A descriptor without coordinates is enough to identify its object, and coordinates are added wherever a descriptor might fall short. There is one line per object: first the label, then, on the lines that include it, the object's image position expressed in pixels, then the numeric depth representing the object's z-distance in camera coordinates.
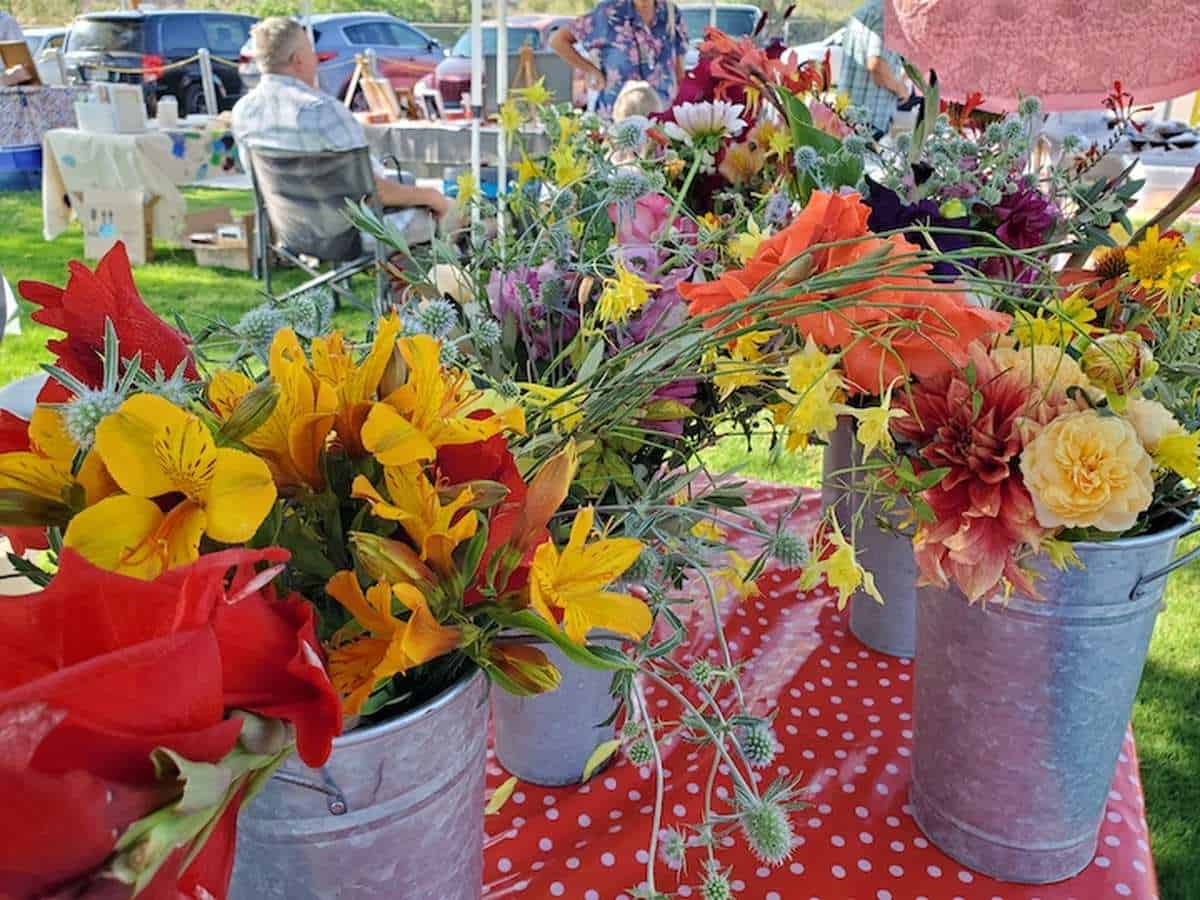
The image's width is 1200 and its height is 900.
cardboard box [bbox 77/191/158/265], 4.19
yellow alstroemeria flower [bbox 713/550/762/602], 0.46
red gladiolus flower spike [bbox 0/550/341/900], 0.18
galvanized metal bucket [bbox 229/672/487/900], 0.32
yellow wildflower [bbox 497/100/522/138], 0.74
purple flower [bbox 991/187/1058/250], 0.64
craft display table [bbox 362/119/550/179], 4.91
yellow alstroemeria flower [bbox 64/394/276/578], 0.25
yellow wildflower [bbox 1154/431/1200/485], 0.44
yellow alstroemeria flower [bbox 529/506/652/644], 0.28
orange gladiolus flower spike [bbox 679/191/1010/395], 0.39
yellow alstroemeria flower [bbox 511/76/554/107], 0.78
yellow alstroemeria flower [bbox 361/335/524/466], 0.27
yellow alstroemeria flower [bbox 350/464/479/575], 0.28
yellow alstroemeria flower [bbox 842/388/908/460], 0.38
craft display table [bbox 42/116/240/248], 4.18
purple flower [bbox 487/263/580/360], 0.53
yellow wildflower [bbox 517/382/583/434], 0.37
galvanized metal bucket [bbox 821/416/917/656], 0.76
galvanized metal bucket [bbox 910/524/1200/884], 0.51
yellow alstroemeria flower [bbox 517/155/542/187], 0.66
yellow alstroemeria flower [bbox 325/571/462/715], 0.27
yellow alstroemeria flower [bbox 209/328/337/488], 0.29
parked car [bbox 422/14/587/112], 8.13
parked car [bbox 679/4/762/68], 7.94
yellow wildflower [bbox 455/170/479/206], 0.64
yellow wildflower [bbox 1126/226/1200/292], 0.55
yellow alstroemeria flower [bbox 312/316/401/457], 0.30
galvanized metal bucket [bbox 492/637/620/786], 0.59
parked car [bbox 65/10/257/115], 8.16
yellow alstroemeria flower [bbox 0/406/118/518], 0.28
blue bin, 6.02
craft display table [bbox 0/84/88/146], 5.37
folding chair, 3.12
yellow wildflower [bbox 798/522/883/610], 0.40
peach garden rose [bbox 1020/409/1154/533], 0.42
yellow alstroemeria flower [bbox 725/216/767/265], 0.48
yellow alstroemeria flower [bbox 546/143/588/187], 0.61
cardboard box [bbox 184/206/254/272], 4.12
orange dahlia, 0.44
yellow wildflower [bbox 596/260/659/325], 0.44
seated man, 3.10
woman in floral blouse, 3.06
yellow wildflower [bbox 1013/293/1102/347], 0.46
